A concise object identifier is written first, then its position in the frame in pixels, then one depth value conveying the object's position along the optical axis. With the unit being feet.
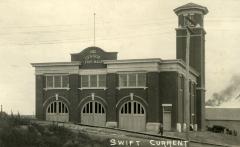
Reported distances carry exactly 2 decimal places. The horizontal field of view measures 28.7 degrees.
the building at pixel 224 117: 251.29
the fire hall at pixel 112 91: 152.35
